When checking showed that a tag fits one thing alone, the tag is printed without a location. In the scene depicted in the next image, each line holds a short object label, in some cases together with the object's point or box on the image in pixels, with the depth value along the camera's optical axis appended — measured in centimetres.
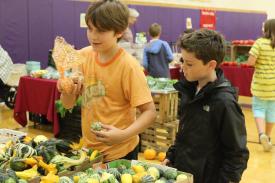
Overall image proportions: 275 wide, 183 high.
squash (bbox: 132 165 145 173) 173
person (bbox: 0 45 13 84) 677
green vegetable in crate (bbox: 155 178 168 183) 163
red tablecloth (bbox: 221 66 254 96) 724
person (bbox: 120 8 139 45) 685
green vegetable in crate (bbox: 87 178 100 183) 156
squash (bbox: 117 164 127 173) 173
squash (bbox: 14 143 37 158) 188
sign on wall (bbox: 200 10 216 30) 1286
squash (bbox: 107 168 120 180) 167
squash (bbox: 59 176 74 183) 159
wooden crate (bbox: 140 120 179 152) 487
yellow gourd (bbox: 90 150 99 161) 187
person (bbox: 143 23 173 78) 658
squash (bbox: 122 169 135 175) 170
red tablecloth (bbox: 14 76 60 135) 558
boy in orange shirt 181
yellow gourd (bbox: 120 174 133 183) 162
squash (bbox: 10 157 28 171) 179
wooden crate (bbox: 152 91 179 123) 487
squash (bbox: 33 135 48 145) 206
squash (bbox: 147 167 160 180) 171
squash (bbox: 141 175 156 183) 162
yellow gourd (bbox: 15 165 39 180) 167
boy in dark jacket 180
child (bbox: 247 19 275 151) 492
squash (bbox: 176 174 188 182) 164
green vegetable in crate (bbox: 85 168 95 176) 168
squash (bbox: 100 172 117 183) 157
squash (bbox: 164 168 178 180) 171
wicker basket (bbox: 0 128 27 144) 226
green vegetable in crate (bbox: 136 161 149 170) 180
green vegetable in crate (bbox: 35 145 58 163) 187
